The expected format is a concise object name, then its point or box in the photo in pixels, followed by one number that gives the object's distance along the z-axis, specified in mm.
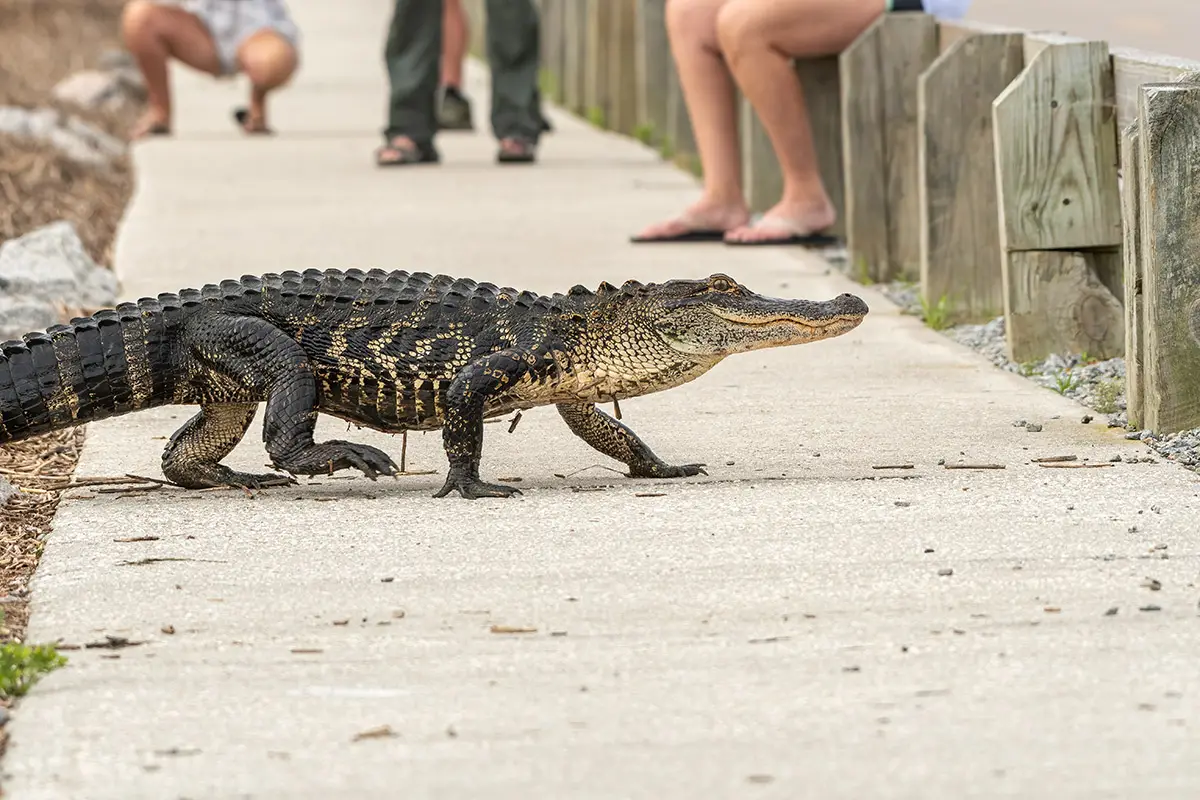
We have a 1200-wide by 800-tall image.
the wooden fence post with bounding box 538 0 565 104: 34375
